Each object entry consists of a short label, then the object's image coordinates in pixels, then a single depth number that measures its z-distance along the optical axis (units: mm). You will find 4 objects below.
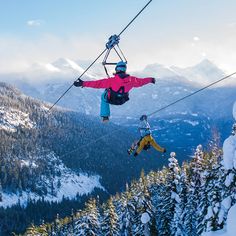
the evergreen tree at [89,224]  34387
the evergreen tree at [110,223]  36936
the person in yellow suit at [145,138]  15580
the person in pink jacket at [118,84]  12261
